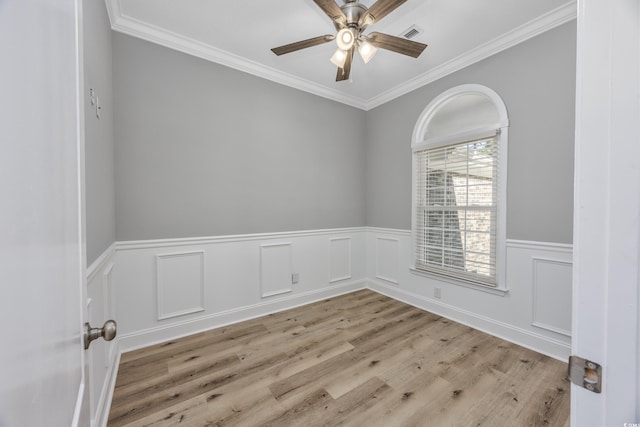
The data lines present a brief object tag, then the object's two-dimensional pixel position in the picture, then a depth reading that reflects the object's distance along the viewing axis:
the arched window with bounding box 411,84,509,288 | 2.39
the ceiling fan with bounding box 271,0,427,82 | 1.60
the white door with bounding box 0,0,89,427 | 0.25
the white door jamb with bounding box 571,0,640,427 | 0.42
